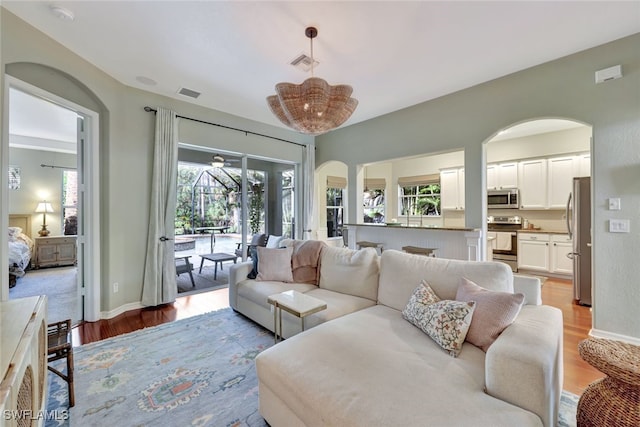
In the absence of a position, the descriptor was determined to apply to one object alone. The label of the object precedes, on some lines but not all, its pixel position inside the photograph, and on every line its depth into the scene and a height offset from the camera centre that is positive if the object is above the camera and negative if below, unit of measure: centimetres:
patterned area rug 170 -128
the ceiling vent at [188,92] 363 +168
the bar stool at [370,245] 457 -54
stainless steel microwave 554 +31
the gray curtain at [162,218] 362 -6
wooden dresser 97 -62
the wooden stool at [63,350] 172 -88
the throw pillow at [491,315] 158 -61
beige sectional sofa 114 -82
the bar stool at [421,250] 389 -55
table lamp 591 +6
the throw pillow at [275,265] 314 -61
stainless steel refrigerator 358 -35
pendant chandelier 212 +92
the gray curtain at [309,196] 561 +37
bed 452 -58
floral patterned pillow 161 -68
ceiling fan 456 +90
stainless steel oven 543 -50
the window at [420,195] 697 +49
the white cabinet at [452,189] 624 +59
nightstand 564 -81
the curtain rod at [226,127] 365 +146
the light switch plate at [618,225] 262 -12
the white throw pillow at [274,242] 395 -43
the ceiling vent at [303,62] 281 +164
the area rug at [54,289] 336 -120
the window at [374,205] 796 +26
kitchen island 362 -38
